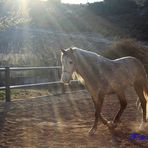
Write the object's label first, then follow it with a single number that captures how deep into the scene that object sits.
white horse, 6.05
